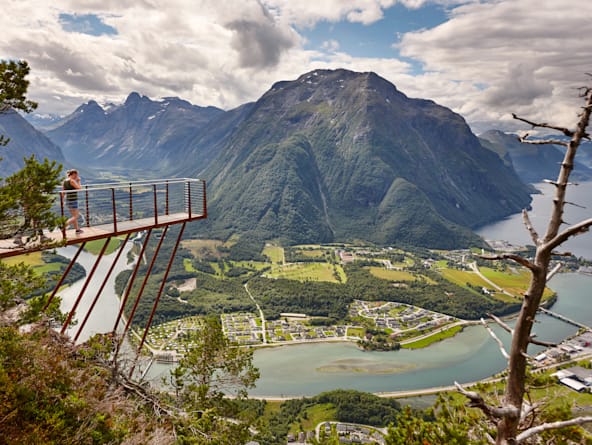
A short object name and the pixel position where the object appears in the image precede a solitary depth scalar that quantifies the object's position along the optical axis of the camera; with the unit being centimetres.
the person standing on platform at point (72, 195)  776
